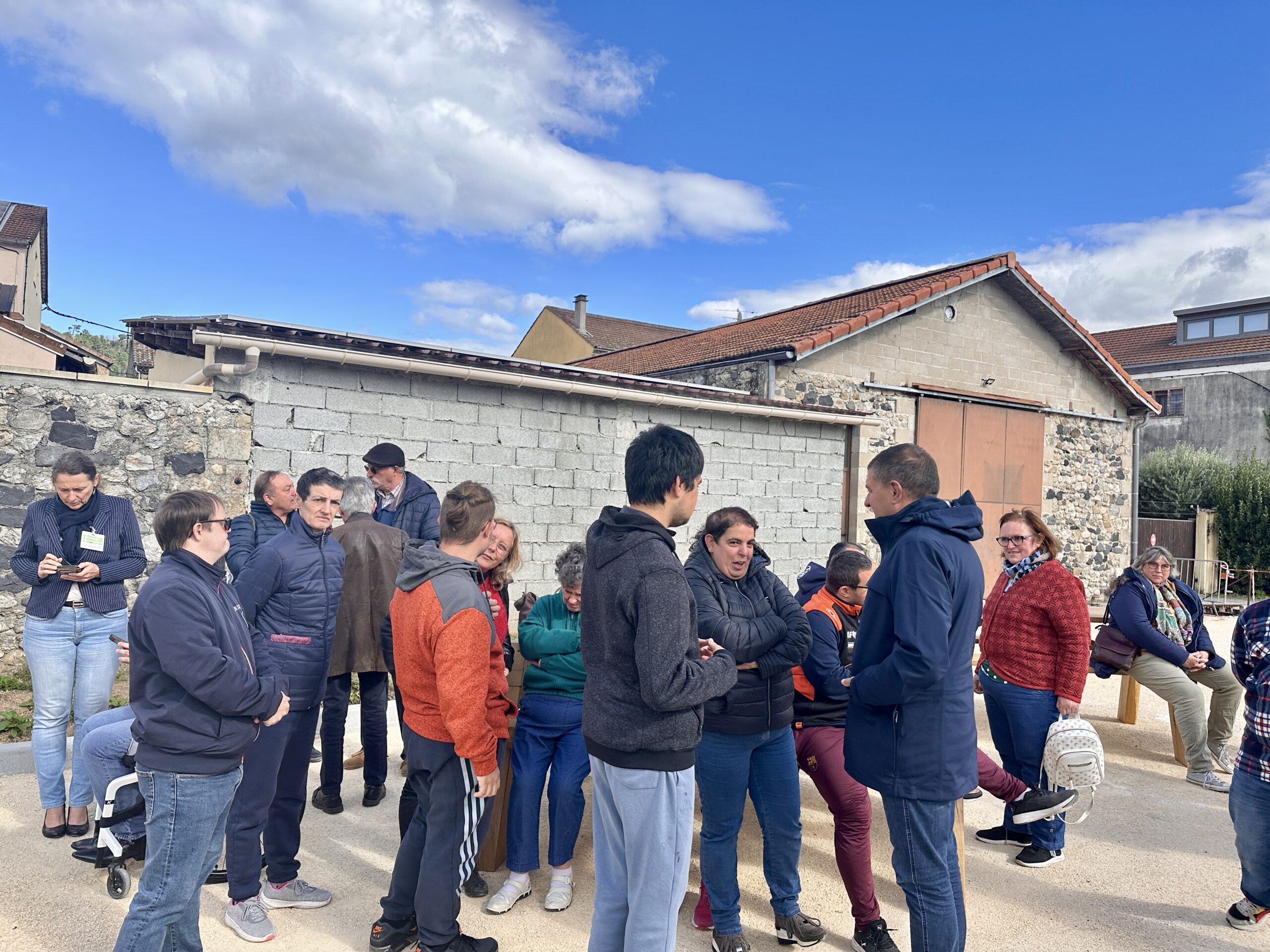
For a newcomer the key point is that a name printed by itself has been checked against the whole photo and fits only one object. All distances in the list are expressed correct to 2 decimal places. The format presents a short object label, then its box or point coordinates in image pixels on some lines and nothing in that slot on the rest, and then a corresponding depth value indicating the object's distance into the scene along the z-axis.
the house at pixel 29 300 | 13.66
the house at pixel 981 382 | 12.56
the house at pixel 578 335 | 28.27
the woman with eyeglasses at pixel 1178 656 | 5.73
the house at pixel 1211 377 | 25.16
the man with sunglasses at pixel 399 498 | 4.99
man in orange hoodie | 2.87
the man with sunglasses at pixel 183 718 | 2.58
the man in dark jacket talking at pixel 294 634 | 3.53
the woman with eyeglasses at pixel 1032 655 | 4.27
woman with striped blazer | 4.02
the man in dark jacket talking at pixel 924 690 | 2.67
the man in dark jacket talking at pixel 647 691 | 2.32
